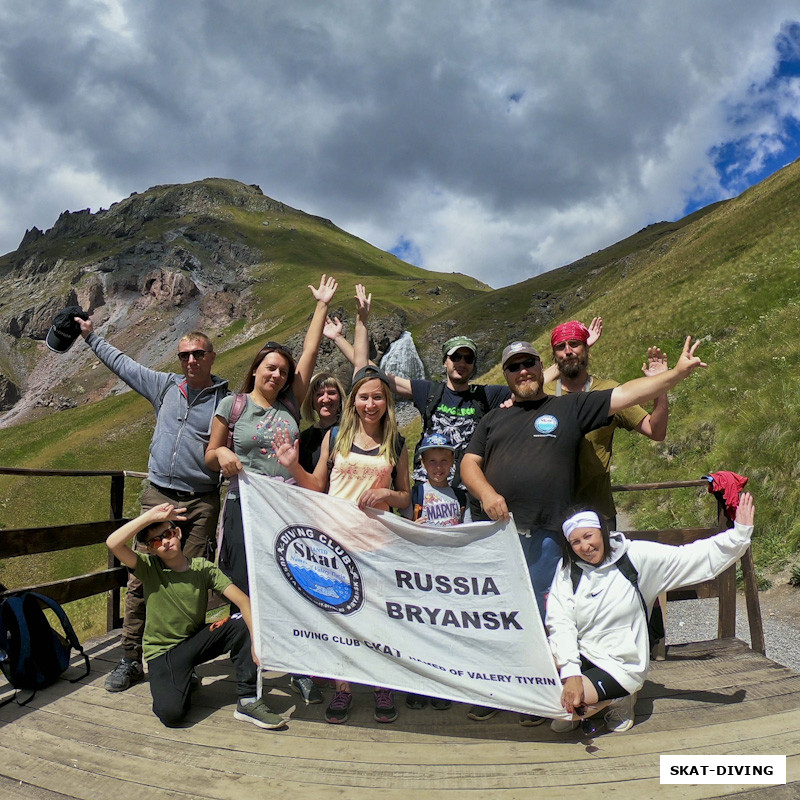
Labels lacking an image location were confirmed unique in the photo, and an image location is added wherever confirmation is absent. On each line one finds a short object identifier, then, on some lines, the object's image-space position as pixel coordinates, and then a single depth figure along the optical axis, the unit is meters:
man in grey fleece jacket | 5.75
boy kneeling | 4.94
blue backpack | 5.40
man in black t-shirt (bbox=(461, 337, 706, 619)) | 4.61
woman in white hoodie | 4.37
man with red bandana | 5.08
